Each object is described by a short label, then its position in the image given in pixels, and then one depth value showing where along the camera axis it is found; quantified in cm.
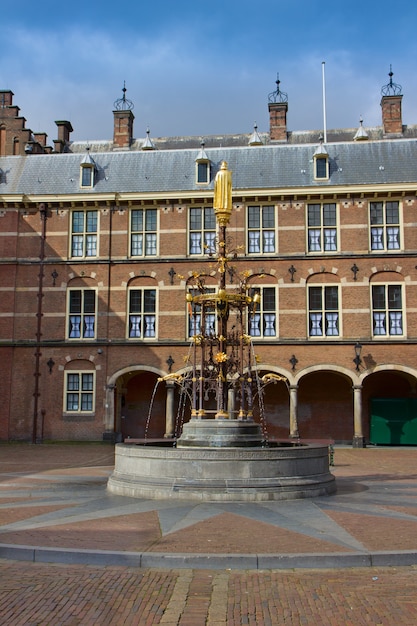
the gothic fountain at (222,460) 1279
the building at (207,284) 3167
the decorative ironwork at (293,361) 3144
